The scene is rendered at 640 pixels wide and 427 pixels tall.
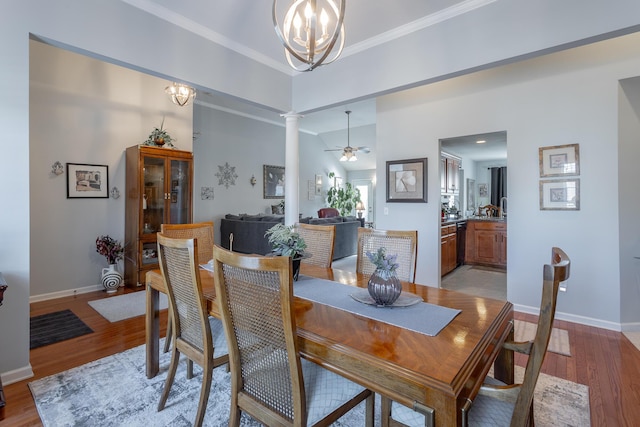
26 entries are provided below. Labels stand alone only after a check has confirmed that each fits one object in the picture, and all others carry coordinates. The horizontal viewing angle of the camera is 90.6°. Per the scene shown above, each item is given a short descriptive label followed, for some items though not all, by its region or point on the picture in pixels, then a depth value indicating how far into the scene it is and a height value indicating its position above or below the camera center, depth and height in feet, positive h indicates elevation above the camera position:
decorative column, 13.60 +1.84
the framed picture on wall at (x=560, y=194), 10.43 +0.63
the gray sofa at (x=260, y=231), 19.63 -1.31
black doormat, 9.32 -3.74
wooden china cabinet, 14.14 +0.53
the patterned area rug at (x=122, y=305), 11.18 -3.62
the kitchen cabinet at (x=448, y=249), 15.80 -1.94
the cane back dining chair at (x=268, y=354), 3.75 -1.87
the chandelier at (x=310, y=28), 6.00 +3.70
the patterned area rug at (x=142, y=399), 5.95 -3.89
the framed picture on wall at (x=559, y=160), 10.38 +1.78
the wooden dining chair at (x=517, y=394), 3.18 -1.98
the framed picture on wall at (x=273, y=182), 26.25 +2.54
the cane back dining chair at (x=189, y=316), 5.13 -1.90
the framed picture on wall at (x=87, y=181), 13.42 +1.31
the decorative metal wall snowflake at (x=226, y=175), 22.99 +2.70
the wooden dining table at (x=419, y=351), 3.06 -1.59
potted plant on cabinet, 14.83 +3.47
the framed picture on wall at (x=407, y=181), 13.69 +1.40
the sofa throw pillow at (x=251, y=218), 20.56 -0.42
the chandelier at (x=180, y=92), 14.44 +5.48
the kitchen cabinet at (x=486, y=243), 18.33 -1.82
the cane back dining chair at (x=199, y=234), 8.39 -0.62
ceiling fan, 23.39 +4.44
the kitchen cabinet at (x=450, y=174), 18.51 +2.34
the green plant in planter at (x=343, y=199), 33.04 +1.42
